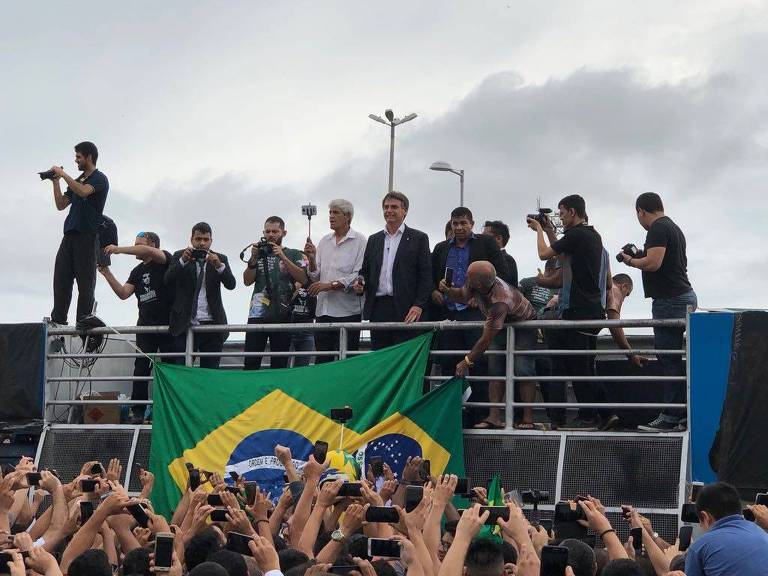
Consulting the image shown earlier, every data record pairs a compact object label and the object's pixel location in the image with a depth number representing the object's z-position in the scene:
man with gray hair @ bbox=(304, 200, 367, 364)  12.84
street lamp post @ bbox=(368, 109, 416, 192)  28.41
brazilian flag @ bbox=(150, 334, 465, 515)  11.99
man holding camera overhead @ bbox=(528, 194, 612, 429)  11.79
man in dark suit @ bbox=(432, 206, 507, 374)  12.30
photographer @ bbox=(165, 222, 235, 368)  13.29
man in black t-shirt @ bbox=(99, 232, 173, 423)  13.70
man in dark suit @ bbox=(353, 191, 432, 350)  12.41
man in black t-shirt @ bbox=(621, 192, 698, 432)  11.32
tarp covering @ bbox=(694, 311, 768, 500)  10.58
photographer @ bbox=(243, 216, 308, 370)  13.36
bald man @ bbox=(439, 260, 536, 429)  11.55
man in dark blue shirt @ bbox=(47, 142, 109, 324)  13.64
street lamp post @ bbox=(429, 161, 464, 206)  28.16
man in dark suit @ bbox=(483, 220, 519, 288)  12.60
